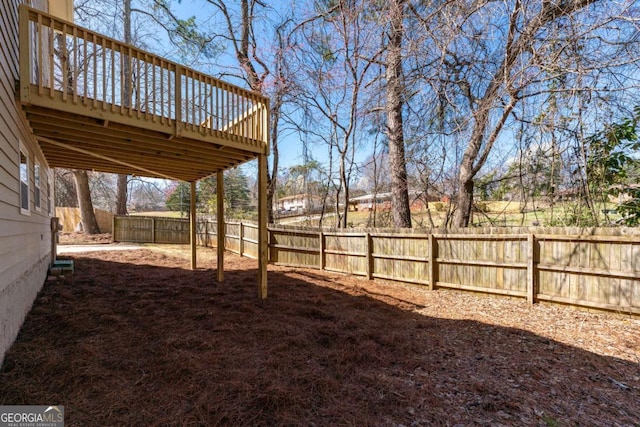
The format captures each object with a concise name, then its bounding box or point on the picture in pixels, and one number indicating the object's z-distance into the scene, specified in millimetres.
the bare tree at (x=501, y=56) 4625
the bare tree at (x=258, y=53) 10391
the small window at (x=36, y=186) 4752
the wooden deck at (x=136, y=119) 3016
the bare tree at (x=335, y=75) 8711
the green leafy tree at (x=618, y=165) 4977
